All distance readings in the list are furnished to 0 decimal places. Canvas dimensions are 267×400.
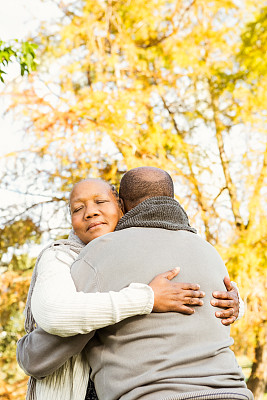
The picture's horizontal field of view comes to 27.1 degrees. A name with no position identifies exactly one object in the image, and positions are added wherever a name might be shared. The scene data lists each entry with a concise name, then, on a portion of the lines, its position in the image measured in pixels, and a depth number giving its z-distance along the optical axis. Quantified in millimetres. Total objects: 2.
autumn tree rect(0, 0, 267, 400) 7863
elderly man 1688
